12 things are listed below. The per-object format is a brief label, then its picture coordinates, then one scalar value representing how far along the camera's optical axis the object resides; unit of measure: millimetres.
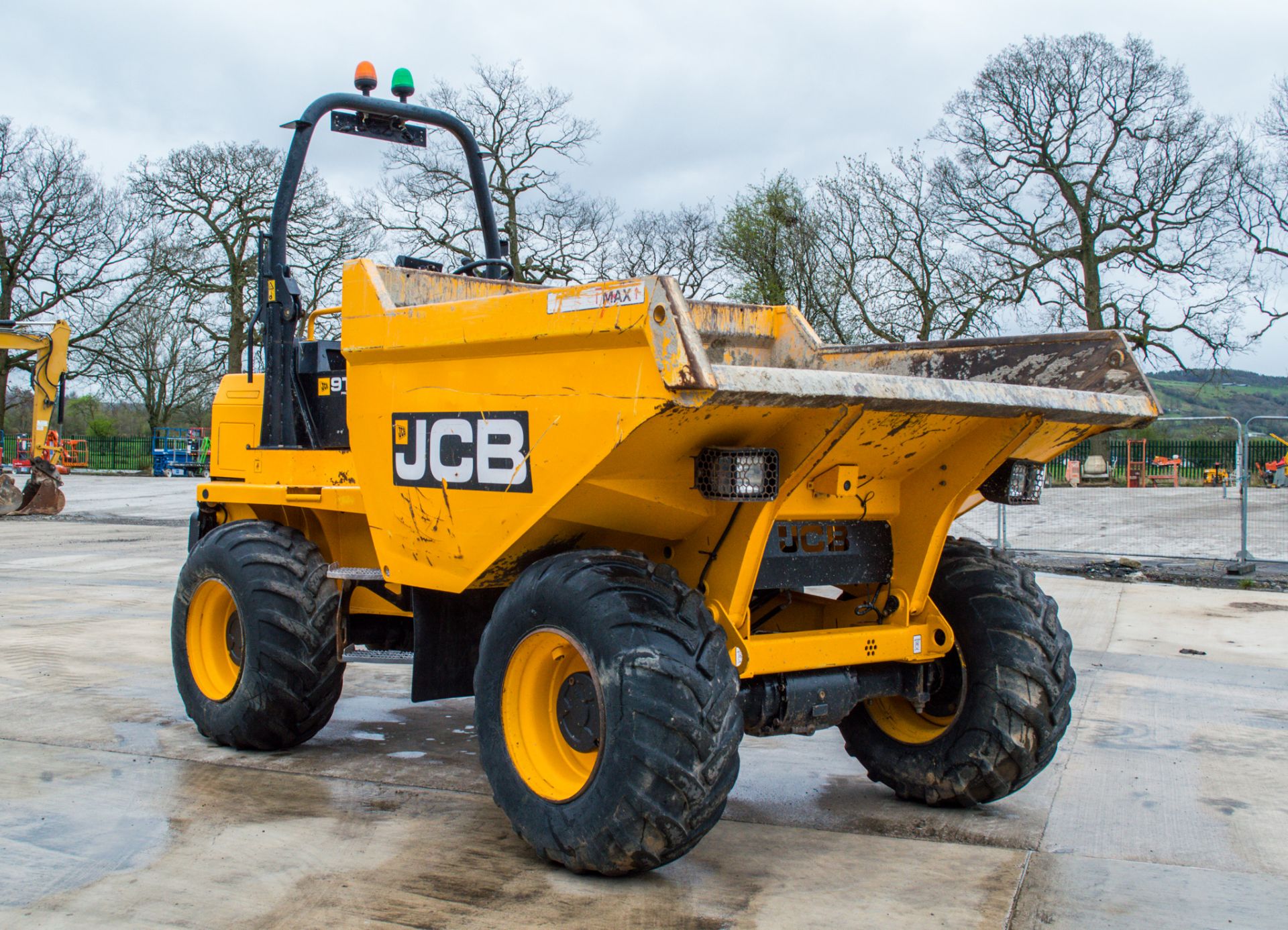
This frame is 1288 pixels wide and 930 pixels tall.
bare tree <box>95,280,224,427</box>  33938
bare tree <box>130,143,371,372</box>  31219
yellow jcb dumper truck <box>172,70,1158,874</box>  3516
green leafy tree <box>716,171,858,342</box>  24891
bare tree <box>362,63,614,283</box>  25688
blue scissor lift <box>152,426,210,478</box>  35938
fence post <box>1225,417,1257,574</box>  11922
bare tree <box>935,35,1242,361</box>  26016
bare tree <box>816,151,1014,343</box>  25281
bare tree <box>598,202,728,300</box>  26359
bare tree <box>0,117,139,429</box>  32312
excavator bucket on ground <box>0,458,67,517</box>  20234
